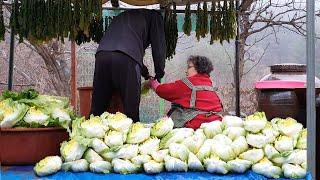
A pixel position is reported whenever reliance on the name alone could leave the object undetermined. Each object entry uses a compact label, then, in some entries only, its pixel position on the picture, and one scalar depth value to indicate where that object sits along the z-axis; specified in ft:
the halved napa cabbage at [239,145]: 8.09
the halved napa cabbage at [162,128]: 8.58
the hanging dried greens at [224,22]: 15.66
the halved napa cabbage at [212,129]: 8.70
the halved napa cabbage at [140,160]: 8.03
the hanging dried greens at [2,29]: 14.15
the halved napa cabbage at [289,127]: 8.30
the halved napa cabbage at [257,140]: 8.11
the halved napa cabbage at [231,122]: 8.63
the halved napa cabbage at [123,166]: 7.91
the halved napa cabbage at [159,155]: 8.07
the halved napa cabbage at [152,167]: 7.91
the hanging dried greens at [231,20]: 15.66
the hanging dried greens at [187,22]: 15.55
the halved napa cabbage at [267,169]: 7.82
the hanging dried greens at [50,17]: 13.82
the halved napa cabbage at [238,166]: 7.86
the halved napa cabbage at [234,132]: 8.38
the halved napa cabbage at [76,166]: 8.02
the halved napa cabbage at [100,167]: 7.97
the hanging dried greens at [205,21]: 15.46
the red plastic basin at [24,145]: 8.52
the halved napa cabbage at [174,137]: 8.41
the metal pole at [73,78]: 18.75
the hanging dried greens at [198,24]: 15.53
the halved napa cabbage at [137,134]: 8.32
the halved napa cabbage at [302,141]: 8.15
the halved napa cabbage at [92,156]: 8.07
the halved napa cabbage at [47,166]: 7.87
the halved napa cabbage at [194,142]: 8.26
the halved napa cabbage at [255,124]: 8.31
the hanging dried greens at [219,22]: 15.55
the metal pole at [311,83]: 7.07
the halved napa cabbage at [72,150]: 8.05
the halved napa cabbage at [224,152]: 7.95
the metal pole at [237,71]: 16.80
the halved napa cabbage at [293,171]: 7.73
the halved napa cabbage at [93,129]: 8.21
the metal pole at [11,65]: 15.99
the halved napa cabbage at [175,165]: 7.95
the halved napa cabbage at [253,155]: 7.97
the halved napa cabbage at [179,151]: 8.07
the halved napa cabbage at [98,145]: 8.10
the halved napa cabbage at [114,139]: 8.14
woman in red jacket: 12.28
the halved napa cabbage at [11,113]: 8.48
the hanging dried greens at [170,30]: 15.53
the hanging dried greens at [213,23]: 15.52
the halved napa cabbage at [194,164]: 7.97
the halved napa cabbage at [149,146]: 8.20
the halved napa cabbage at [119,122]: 8.38
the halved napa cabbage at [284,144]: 8.00
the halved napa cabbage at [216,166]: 7.80
